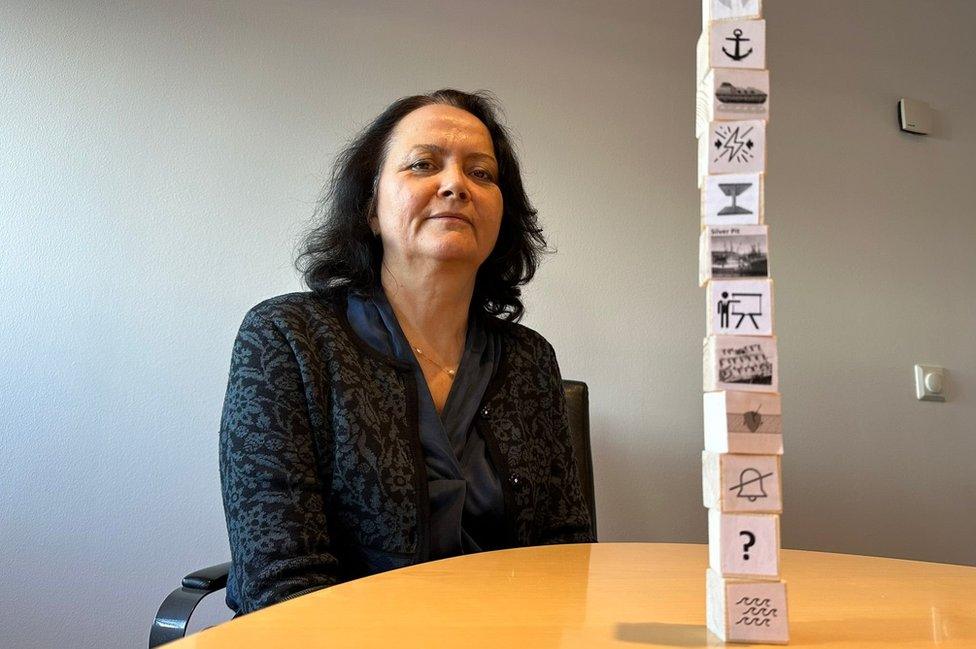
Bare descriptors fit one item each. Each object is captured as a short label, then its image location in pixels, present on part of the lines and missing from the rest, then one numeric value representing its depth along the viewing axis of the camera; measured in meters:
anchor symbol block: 0.69
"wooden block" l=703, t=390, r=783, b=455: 0.65
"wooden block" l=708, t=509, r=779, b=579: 0.64
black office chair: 1.23
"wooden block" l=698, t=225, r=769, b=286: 0.67
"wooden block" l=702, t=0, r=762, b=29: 0.70
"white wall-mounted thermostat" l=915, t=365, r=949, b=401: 2.63
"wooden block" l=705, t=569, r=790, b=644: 0.63
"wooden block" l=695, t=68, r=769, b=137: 0.69
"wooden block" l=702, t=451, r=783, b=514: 0.64
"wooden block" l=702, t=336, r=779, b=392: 0.66
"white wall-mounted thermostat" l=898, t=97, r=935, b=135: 2.73
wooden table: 0.62
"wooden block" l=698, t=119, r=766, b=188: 0.68
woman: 1.20
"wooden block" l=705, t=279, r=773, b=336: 0.66
